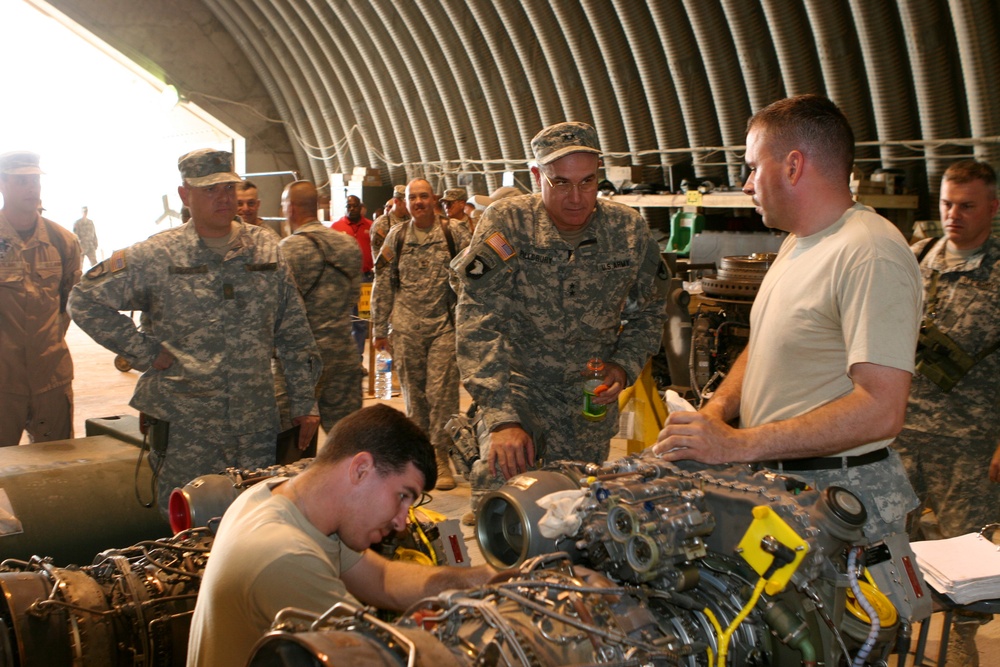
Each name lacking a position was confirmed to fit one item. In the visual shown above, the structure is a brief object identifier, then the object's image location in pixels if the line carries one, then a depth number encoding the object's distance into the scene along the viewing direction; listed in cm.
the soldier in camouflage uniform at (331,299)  567
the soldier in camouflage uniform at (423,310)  607
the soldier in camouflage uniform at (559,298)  320
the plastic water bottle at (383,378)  878
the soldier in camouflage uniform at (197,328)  383
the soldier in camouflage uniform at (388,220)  838
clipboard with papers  276
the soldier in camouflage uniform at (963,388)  405
